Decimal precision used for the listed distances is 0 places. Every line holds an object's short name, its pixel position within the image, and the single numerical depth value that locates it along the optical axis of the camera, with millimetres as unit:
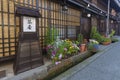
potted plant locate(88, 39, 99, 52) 5168
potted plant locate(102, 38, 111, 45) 7493
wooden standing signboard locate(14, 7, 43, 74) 2480
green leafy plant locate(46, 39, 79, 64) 3150
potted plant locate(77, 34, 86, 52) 4746
